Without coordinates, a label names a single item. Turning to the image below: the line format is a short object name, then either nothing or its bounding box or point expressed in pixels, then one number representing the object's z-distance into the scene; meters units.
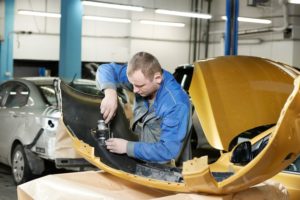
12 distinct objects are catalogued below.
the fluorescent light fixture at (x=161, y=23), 21.72
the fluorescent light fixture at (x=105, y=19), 20.56
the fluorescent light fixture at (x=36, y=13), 18.95
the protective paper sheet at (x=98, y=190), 2.31
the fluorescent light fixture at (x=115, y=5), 15.48
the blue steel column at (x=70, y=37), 12.89
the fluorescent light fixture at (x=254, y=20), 19.59
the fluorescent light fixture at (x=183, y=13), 17.47
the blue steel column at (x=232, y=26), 9.27
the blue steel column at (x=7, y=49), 18.53
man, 2.62
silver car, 6.20
